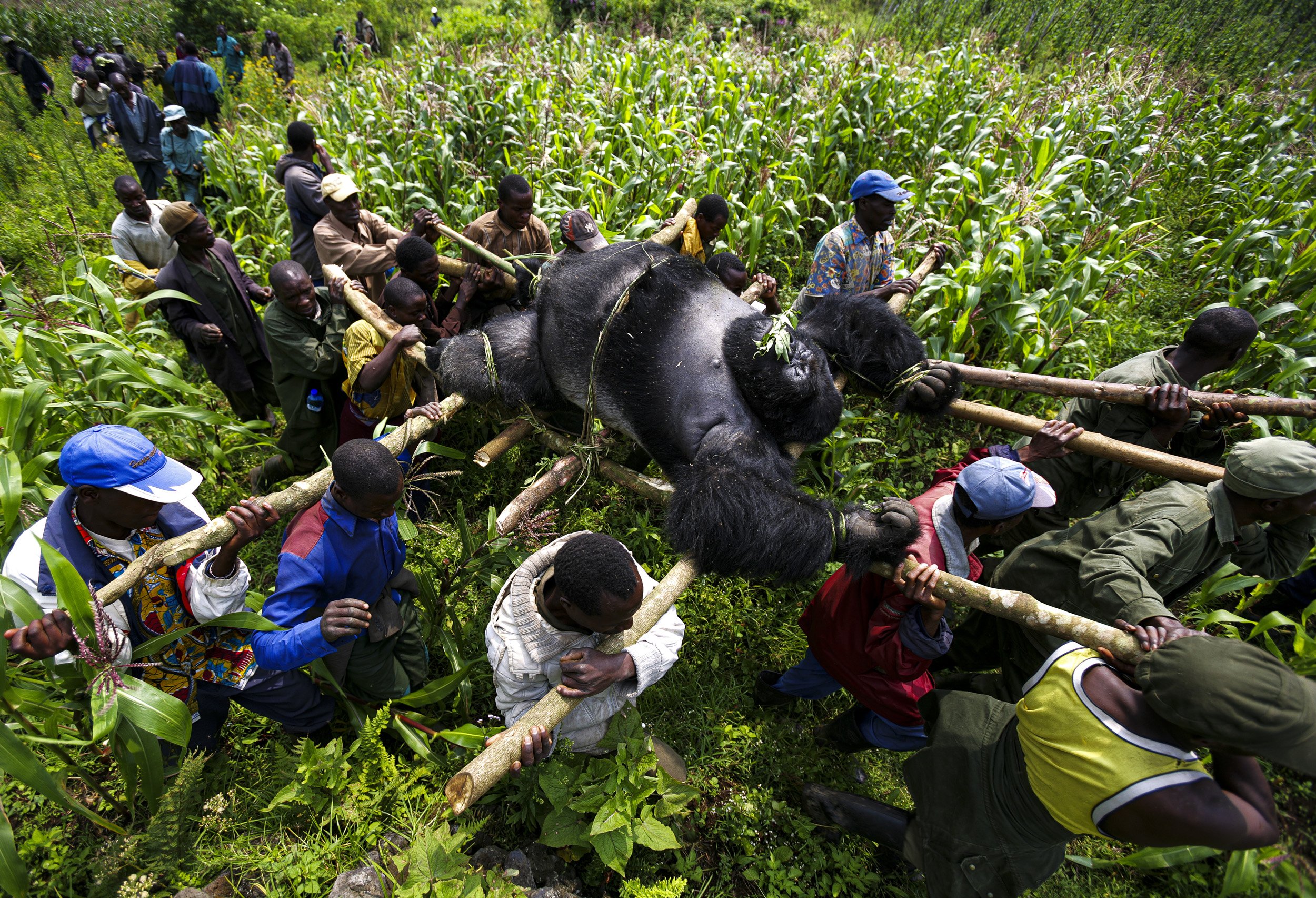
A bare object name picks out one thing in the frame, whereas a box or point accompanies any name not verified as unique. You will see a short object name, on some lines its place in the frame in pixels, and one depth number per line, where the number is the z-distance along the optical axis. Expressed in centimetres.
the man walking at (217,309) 429
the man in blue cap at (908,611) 247
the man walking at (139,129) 762
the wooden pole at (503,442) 311
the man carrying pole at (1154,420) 320
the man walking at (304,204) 536
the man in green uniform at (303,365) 386
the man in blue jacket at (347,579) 236
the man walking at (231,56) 1314
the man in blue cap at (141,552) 214
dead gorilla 255
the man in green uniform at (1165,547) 244
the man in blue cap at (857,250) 429
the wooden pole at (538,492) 280
